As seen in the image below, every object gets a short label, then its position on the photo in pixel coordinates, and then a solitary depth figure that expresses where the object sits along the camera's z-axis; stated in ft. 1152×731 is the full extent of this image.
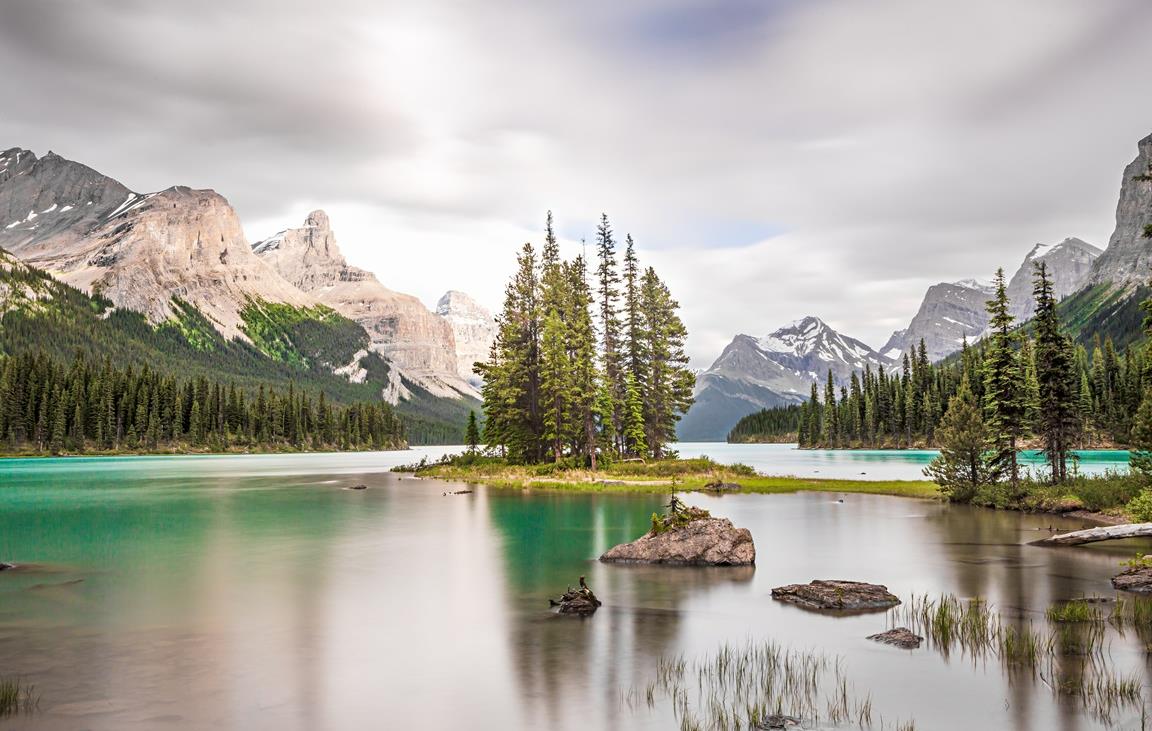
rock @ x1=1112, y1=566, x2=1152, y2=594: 63.41
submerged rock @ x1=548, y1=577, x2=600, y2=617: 58.54
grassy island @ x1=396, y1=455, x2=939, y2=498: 182.80
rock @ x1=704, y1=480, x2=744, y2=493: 181.67
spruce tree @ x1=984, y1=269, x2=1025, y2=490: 142.61
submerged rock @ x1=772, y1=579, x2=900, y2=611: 60.49
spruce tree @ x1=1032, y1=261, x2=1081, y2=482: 136.98
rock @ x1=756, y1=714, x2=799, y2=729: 34.53
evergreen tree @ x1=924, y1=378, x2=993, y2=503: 143.74
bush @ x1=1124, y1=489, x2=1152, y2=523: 95.25
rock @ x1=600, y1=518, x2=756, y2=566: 83.15
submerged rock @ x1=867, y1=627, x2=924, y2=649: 48.38
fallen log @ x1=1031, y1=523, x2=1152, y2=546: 71.82
